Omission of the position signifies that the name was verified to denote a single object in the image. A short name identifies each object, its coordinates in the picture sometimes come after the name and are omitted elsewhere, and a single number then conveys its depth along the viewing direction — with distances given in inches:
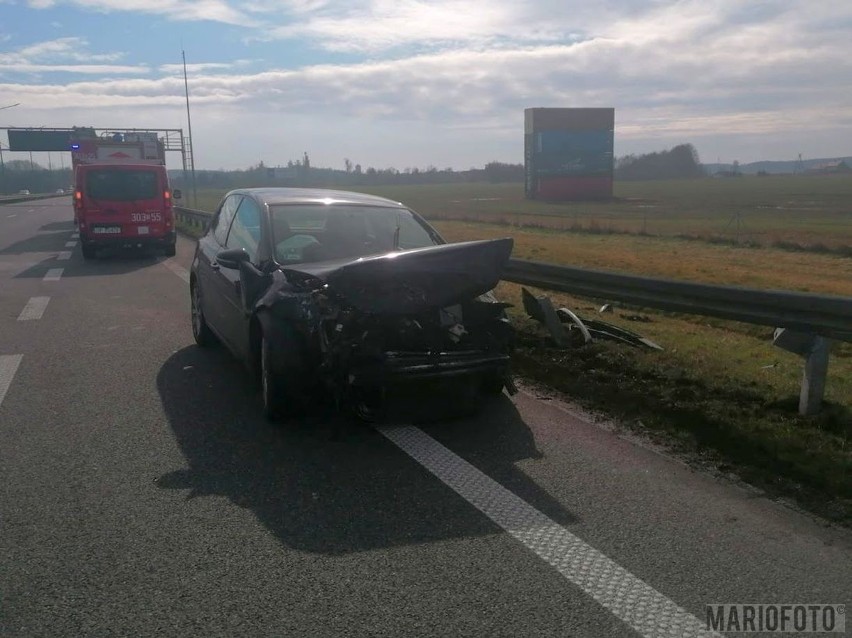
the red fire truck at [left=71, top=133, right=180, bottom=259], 755.4
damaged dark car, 213.9
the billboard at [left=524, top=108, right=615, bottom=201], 3127.5
